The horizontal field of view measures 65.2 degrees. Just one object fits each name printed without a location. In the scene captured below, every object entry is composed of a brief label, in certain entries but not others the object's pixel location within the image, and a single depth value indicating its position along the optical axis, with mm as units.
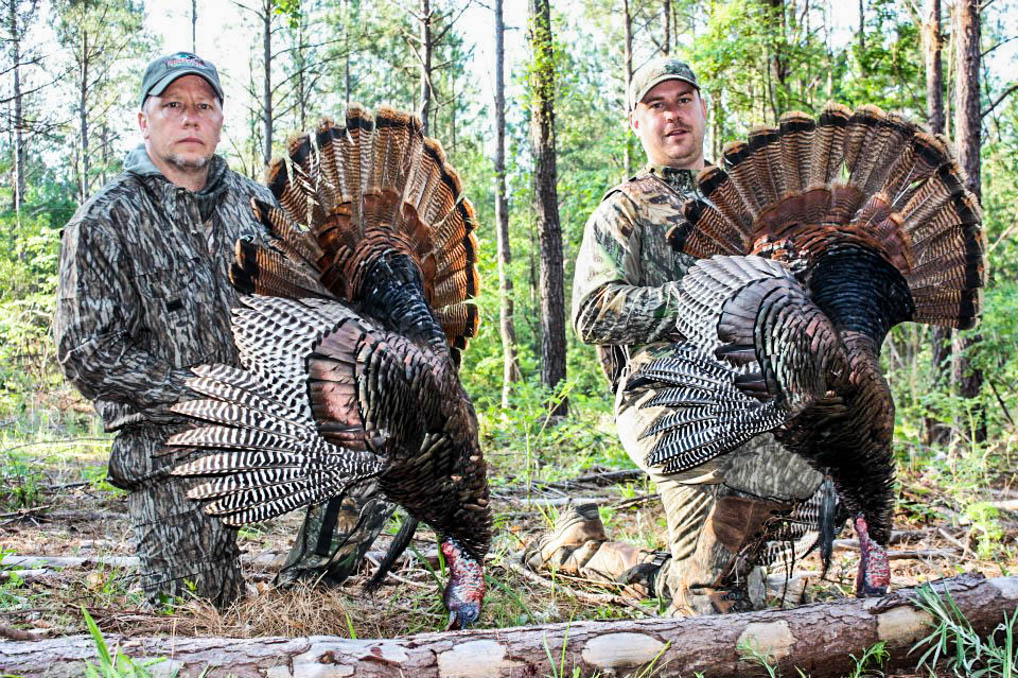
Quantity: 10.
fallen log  2219
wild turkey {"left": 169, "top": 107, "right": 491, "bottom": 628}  2740
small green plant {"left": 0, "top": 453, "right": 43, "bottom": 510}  5383
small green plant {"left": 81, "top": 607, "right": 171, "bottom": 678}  2037
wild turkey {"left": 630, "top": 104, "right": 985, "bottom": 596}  2854
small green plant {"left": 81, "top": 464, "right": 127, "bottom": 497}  5672
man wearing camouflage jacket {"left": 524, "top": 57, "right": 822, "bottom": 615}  3164
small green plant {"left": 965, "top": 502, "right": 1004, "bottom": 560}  4219
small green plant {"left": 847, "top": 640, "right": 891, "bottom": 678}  2520
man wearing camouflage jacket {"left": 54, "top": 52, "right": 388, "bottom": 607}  3461
